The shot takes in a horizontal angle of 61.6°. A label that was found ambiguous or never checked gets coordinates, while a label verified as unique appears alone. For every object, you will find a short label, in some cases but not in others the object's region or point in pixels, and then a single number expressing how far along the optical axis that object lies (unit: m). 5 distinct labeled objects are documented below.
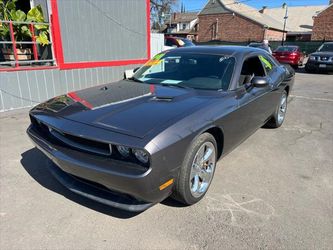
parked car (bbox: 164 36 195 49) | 14.59
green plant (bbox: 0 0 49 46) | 6.51
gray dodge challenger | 2.24
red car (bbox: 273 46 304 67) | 17.11
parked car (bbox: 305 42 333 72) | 14.34
